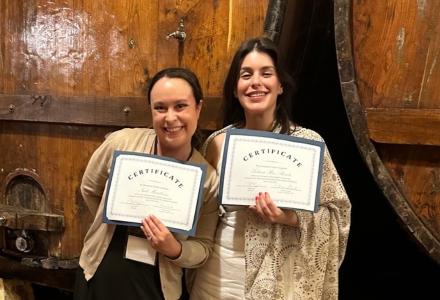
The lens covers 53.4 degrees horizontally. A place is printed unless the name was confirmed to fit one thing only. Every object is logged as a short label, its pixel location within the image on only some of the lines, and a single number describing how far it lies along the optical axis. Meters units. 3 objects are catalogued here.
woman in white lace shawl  1.04
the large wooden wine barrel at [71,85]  1.22
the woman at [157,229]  1.03
